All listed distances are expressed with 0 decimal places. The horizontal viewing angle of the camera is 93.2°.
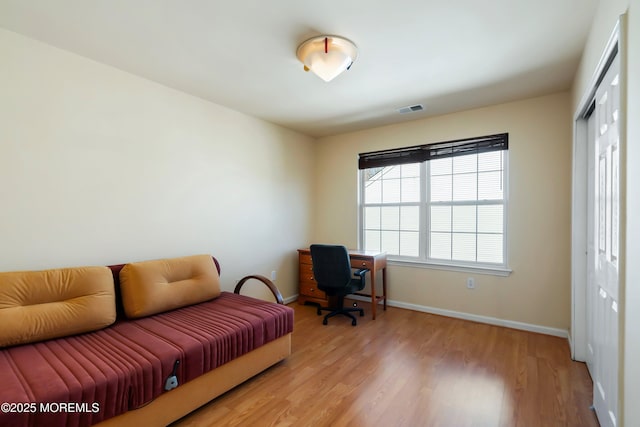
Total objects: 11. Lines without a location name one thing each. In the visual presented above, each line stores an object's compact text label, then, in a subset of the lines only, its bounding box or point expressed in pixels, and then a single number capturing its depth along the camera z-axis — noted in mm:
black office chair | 3322
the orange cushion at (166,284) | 2305
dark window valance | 3371
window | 3422
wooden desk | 3660
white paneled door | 1532
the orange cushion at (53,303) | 1786
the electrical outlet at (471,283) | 3492
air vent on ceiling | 3380
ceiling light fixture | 2070
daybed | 1422
